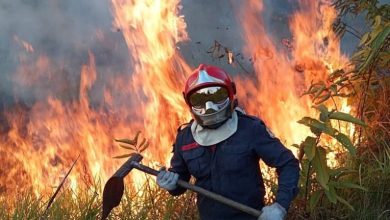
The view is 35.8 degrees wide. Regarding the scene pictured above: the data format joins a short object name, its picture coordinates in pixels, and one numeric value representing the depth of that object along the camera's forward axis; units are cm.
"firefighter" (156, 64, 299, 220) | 280
